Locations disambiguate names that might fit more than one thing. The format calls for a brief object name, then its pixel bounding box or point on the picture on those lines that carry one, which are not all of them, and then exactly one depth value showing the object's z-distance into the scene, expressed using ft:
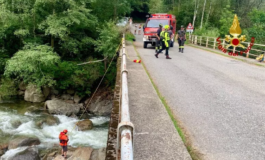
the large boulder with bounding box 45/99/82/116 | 42.14
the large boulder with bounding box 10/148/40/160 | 25.93
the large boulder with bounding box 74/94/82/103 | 50.08
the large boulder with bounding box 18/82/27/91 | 51.40
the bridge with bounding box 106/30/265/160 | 11.19
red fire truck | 59.62
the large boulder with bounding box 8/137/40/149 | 28.52
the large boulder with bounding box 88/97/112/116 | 44.41
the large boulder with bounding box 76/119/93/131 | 34.99
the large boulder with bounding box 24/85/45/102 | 47.65
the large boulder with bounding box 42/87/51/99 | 49.45
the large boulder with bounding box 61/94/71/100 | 50.67
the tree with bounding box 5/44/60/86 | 41.32
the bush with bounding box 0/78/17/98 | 46.88
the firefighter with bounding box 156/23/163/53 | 45.27
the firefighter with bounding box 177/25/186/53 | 55.52
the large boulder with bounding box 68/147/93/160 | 25.34
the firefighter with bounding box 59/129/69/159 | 24.00
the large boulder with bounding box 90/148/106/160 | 24.81
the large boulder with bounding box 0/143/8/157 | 27.61
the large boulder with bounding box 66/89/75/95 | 52.24
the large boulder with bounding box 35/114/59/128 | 36.24
